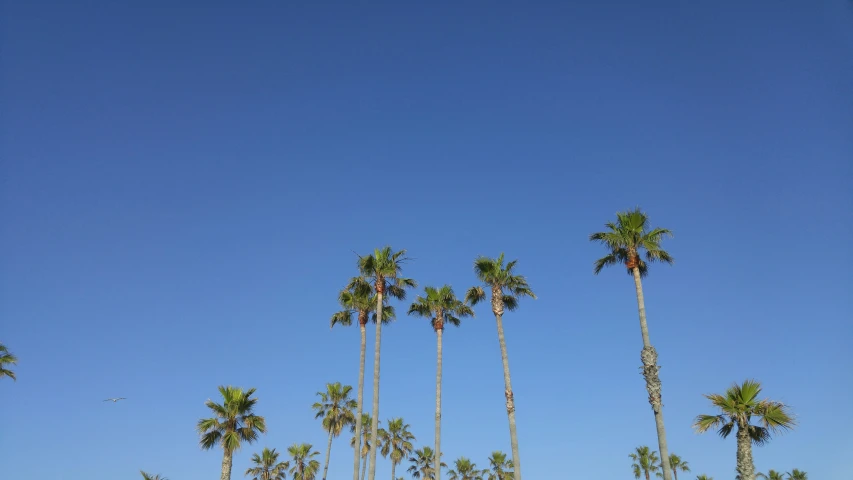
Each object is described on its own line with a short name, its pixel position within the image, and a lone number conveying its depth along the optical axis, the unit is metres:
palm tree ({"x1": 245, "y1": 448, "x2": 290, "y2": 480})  66.69
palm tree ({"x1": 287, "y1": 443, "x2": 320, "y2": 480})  69.19
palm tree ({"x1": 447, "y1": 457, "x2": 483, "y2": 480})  82.56
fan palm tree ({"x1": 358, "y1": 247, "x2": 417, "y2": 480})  47.59
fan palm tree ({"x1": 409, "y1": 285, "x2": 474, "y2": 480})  51.91
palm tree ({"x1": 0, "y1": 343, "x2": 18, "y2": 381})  42.50
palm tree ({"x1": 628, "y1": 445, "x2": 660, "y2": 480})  88.75
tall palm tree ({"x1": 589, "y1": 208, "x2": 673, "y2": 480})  38.56
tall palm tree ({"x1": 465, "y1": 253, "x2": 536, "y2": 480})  46.44
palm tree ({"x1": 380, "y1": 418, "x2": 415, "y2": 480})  71.69
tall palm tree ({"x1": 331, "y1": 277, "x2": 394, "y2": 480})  49.38
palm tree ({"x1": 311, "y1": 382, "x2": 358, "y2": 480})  63.66
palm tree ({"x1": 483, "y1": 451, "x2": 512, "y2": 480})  79.75
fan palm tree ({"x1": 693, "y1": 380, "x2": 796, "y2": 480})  29.09
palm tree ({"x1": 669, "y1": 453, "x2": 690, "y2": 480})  94.81
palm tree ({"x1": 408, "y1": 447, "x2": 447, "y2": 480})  77.69
